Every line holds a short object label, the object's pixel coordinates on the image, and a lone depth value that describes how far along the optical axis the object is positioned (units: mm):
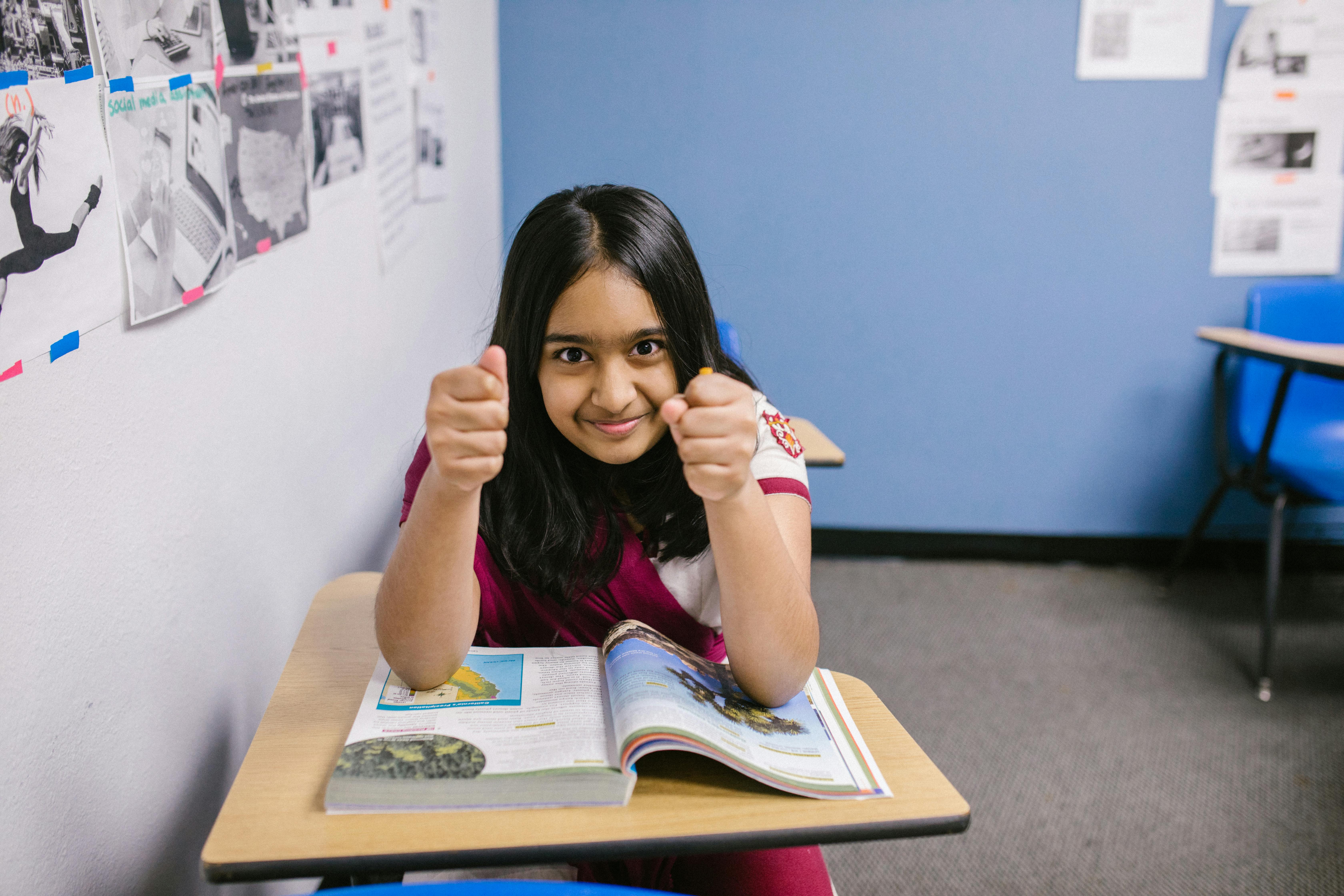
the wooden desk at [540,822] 589
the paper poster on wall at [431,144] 1845
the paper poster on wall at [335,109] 1242
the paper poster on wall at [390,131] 1519
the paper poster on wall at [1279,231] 2561
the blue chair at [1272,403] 2281
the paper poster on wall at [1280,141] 2514
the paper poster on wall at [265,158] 995
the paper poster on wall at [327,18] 1183
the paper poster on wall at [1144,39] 2467
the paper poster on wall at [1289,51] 2449
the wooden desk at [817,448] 1666
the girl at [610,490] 726
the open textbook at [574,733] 640
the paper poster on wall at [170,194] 787
